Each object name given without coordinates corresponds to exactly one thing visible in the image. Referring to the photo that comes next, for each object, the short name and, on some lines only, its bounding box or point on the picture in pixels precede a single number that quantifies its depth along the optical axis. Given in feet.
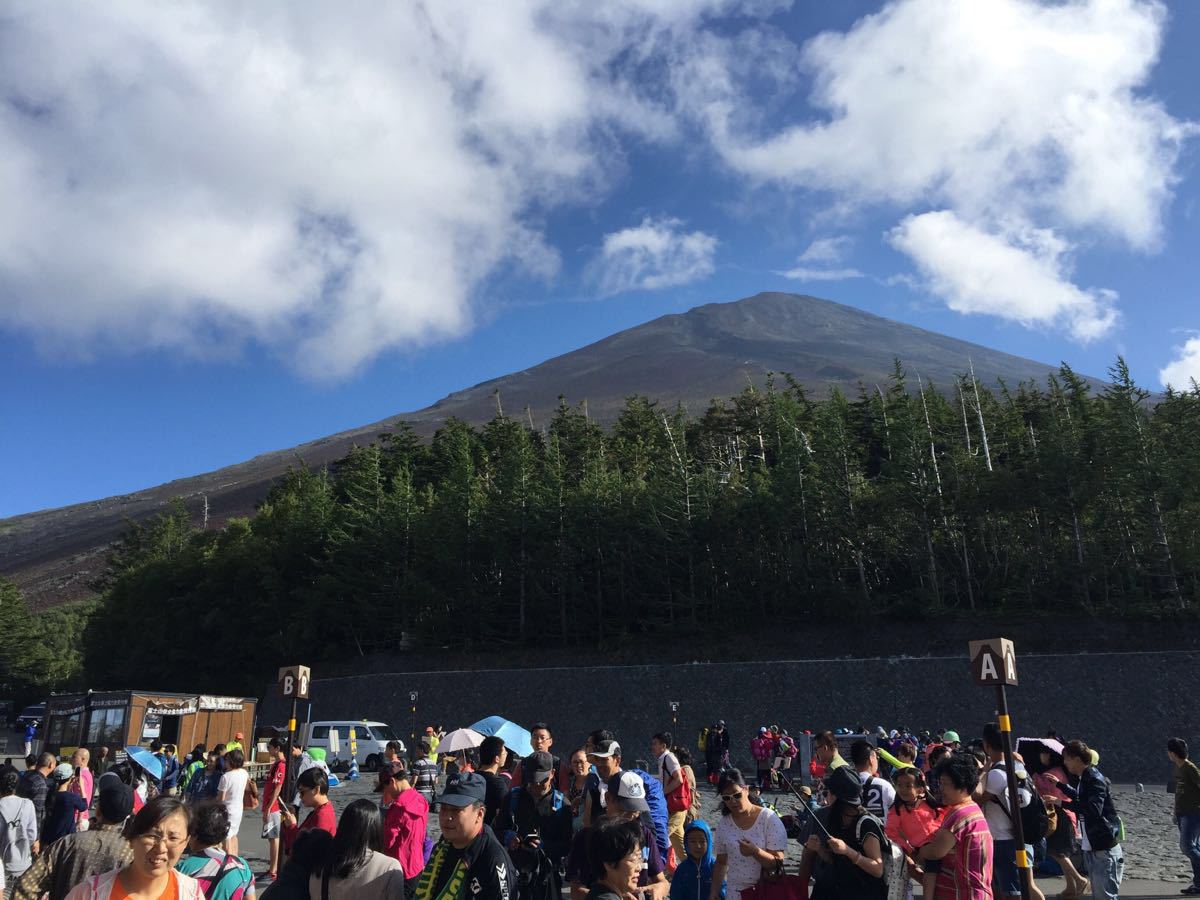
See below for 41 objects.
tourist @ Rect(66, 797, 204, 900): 11.69
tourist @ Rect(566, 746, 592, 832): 22.49
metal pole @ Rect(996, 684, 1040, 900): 20.86
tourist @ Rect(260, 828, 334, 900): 14.11
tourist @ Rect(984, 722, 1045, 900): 21.85
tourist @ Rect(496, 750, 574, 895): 21.33
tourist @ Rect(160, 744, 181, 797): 55.72
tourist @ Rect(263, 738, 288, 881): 34.78
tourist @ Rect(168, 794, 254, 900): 15.28
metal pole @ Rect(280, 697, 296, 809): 33.12
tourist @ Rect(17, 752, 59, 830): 26.20
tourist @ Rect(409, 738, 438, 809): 34.27
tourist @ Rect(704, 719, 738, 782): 74.28
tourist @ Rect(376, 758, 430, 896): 19.65
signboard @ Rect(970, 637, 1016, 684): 24.31
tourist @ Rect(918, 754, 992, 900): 17.04
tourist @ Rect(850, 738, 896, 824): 22.17
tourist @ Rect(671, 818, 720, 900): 21.13
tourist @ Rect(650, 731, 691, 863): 26.30
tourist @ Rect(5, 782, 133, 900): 15.10
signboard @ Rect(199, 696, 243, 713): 86.95
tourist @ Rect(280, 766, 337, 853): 21.20
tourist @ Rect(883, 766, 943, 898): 20.18
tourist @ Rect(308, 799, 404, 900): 13.71
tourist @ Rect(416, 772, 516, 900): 13.34
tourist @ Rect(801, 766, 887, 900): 16.85
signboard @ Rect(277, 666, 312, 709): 35.58
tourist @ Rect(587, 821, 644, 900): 12.11
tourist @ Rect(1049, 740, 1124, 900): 24.66
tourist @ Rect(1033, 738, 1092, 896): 25.77
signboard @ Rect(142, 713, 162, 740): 81.46
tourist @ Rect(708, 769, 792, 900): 18.42
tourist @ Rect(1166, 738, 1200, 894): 29.12
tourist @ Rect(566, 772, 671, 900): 18.02
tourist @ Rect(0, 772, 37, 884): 22.03
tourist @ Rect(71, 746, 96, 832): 30.69
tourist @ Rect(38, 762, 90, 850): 24.21
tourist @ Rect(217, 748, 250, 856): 31.42
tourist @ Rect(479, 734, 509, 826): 21.58
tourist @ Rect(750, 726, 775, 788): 71.87
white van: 84.69
